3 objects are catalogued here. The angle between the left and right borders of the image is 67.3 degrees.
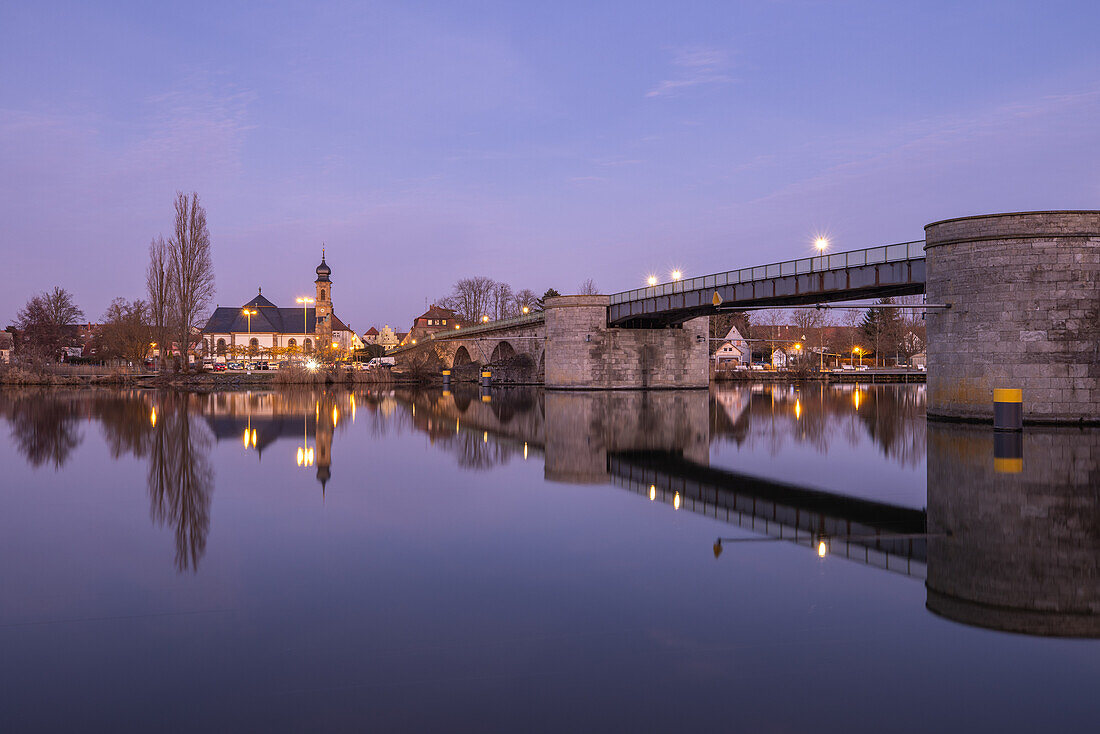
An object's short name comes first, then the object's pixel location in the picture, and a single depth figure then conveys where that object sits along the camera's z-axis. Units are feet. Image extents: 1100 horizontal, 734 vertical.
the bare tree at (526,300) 377.83
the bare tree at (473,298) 381.81
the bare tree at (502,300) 380.43
